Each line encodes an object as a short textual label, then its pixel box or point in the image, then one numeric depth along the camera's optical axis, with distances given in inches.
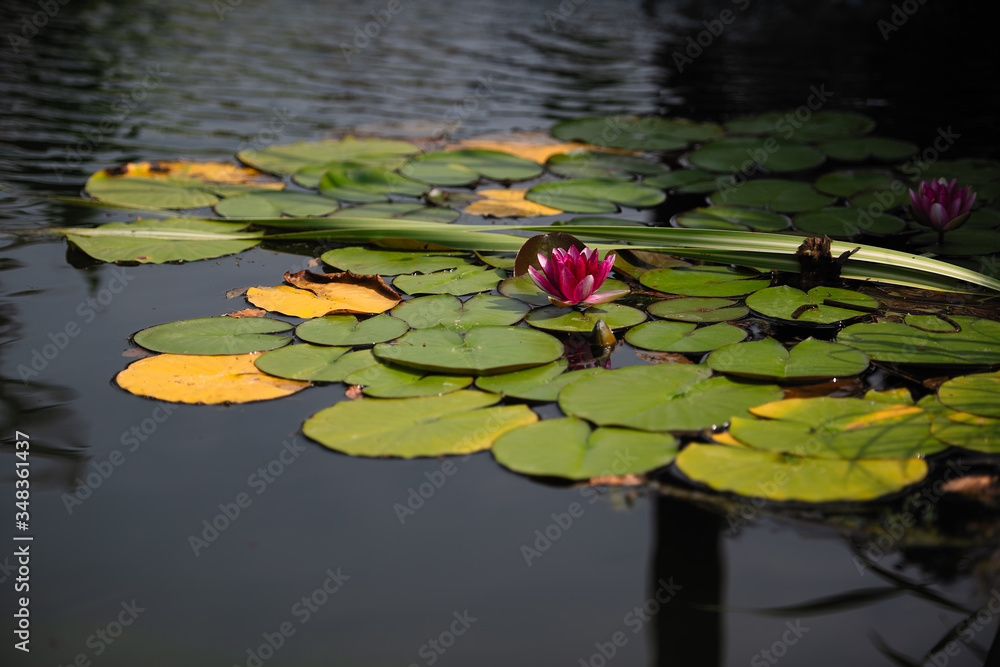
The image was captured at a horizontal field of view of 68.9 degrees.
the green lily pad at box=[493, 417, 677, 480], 57.2
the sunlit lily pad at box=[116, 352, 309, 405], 68.1
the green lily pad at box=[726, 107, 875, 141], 147.2
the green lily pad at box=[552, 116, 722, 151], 148.4
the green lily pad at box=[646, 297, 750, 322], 80.8
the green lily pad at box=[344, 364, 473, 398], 67.4
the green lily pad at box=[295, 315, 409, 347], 76.5
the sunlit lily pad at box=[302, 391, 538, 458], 60.5
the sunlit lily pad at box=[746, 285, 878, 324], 80.2
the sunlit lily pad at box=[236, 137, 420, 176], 135.1
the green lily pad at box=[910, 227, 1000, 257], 95.7
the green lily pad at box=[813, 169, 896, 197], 117.0
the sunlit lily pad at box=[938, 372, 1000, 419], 61.2
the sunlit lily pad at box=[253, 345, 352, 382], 70.6
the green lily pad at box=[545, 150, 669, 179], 130.8
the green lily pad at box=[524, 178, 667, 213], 115.4
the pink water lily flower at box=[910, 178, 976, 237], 94.3
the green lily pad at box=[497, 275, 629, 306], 86.9
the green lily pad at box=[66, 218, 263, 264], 98.4
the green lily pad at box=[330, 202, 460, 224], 110.4
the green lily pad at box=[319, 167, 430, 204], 118.6
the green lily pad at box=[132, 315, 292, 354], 75.2
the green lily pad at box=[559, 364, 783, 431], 62.1
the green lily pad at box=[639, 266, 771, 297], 87.7
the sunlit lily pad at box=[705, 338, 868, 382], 67.9
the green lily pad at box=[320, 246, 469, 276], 95.0
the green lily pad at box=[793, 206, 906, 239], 103.3
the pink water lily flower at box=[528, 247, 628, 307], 81.0
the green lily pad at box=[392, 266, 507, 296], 88.8
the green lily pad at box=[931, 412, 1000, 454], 57.6
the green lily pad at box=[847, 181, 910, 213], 111.2
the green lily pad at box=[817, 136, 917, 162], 133.8
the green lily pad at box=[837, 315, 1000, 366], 69.7
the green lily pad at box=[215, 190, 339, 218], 111.0
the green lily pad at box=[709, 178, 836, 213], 112.7
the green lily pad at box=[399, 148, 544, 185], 128.0
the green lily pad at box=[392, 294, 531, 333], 79.8
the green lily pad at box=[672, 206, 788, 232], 104.7
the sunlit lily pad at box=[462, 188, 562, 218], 113.9
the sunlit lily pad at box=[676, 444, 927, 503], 53.6
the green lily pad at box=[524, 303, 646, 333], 80.0
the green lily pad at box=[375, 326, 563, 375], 70.2
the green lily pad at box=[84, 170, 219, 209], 115.6
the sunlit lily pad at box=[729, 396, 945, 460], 57.4
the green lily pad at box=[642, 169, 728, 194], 122.1
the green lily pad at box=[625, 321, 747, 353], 74.6
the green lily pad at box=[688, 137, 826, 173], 131.6
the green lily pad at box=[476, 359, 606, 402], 67.0
